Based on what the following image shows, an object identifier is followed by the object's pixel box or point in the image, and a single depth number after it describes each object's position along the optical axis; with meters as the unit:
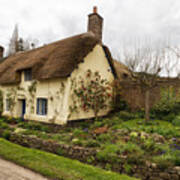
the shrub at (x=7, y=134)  7.79
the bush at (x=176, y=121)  8.24
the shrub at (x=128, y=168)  4.45
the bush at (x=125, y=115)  10.42
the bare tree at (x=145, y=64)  8.95
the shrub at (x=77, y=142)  6.10
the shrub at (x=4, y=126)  9.12
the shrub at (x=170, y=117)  9.31
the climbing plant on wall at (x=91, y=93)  10.35
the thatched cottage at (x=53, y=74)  10.02
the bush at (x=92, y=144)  5.88
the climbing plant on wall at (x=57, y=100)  10.11
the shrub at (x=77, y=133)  7.42
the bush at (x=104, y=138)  6.59
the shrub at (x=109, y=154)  4.77
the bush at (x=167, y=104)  9.90
